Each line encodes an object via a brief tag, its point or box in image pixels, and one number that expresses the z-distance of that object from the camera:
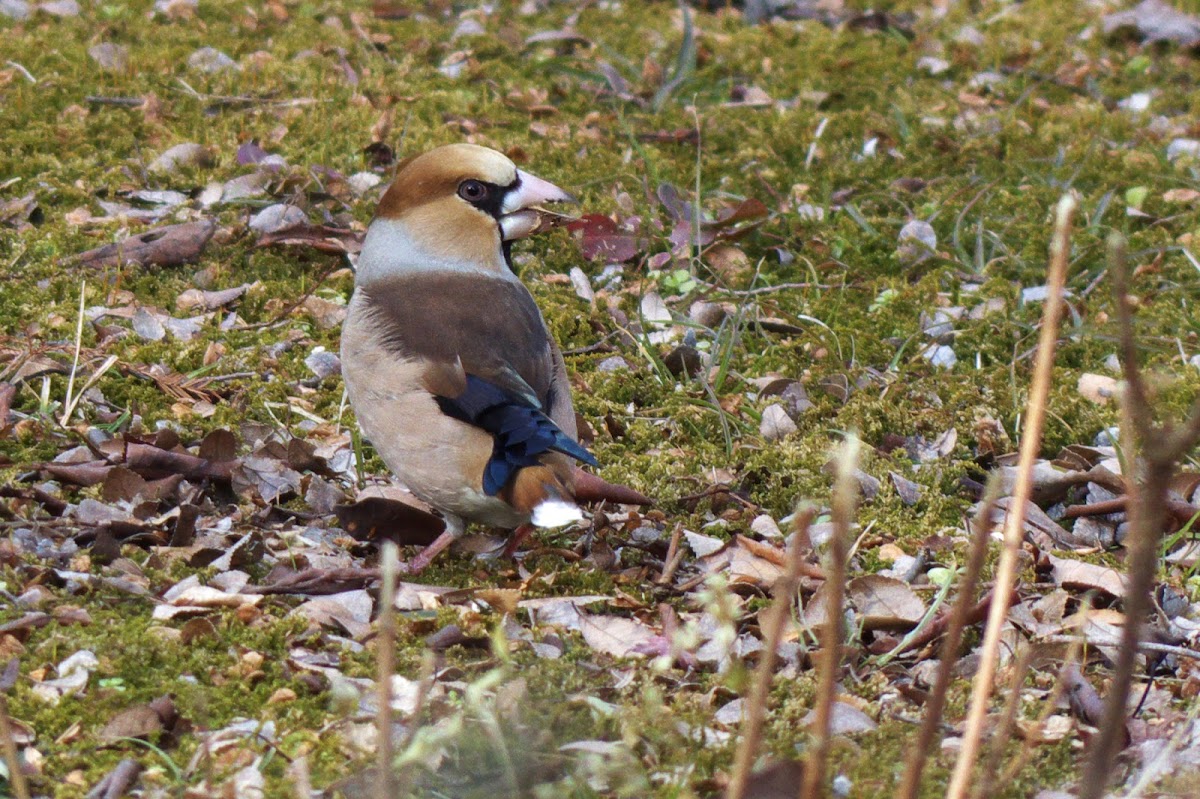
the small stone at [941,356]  10.16
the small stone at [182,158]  11.64
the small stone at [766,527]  8.00
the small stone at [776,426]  9.17
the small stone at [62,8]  14.39
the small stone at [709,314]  10.59
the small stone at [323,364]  9.45
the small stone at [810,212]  11.85
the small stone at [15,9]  14.26
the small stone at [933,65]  15.26
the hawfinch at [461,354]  6.95
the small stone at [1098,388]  9.63
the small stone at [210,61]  13.45
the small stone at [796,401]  9.43
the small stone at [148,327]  9.63
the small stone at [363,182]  11.62
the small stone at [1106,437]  9.15
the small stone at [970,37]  15.87
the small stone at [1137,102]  14.53
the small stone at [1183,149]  13.39
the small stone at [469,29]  15.04
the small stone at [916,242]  11.41
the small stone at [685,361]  9.80
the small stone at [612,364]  9.95
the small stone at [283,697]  5.96
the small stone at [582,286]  10.70
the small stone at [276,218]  10.91
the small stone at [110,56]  13.13
